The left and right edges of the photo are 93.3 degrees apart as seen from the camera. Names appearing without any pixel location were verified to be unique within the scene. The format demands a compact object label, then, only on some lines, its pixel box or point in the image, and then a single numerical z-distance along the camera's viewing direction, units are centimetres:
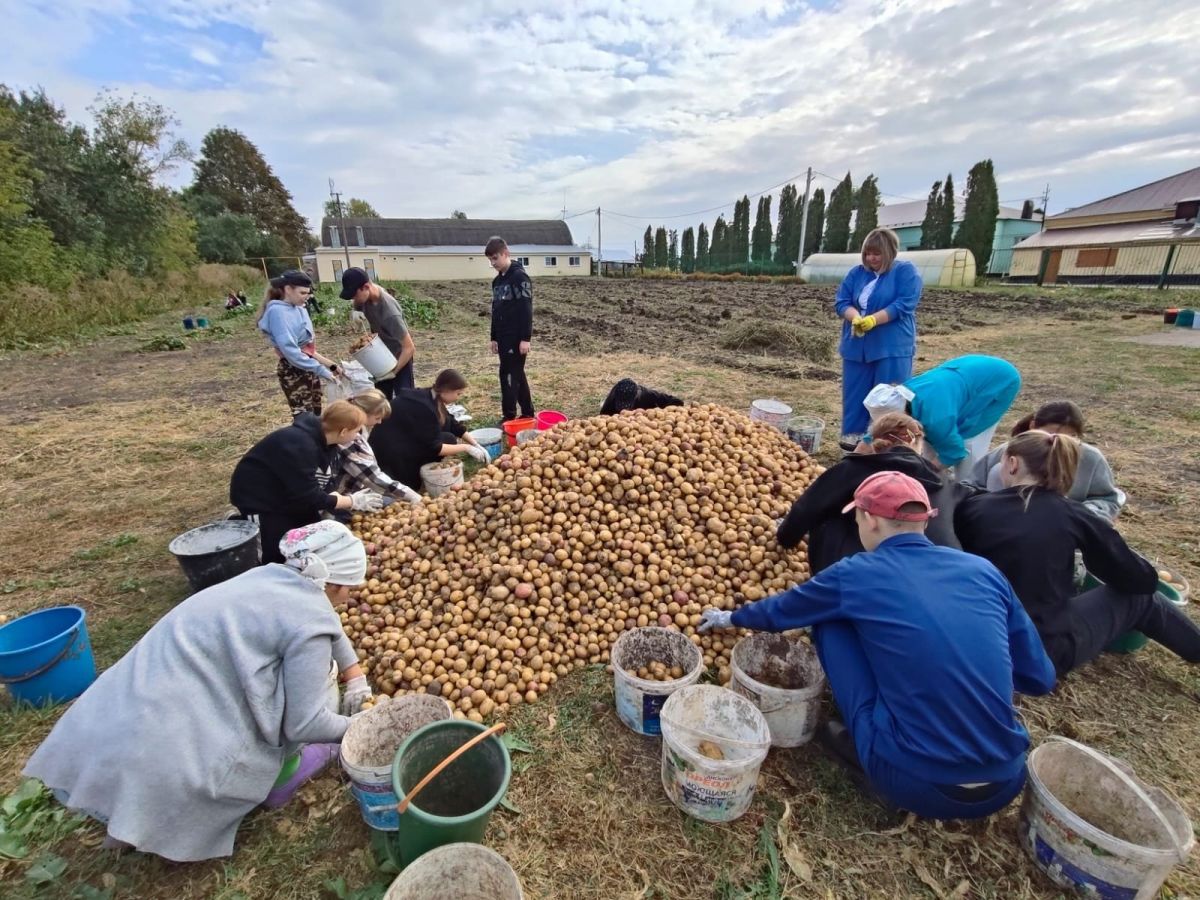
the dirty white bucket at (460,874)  172
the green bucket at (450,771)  205
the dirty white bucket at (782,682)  241
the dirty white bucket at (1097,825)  176
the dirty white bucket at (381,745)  203
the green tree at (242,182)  5106
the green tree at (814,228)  4550
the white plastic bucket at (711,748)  209
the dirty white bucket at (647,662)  250
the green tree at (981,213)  3422
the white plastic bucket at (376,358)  521
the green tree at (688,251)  5912
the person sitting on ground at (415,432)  474
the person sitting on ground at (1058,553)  249
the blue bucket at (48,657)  255
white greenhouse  2869
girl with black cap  490
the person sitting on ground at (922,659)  188
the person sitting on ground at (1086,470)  312
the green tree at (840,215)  4225
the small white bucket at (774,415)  557
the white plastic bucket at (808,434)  539
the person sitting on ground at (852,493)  267
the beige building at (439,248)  4256
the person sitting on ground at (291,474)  337
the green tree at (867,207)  4088
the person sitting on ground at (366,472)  423
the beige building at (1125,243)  2564
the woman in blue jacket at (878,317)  463
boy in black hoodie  593
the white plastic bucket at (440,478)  468
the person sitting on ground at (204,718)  180
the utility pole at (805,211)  3806
